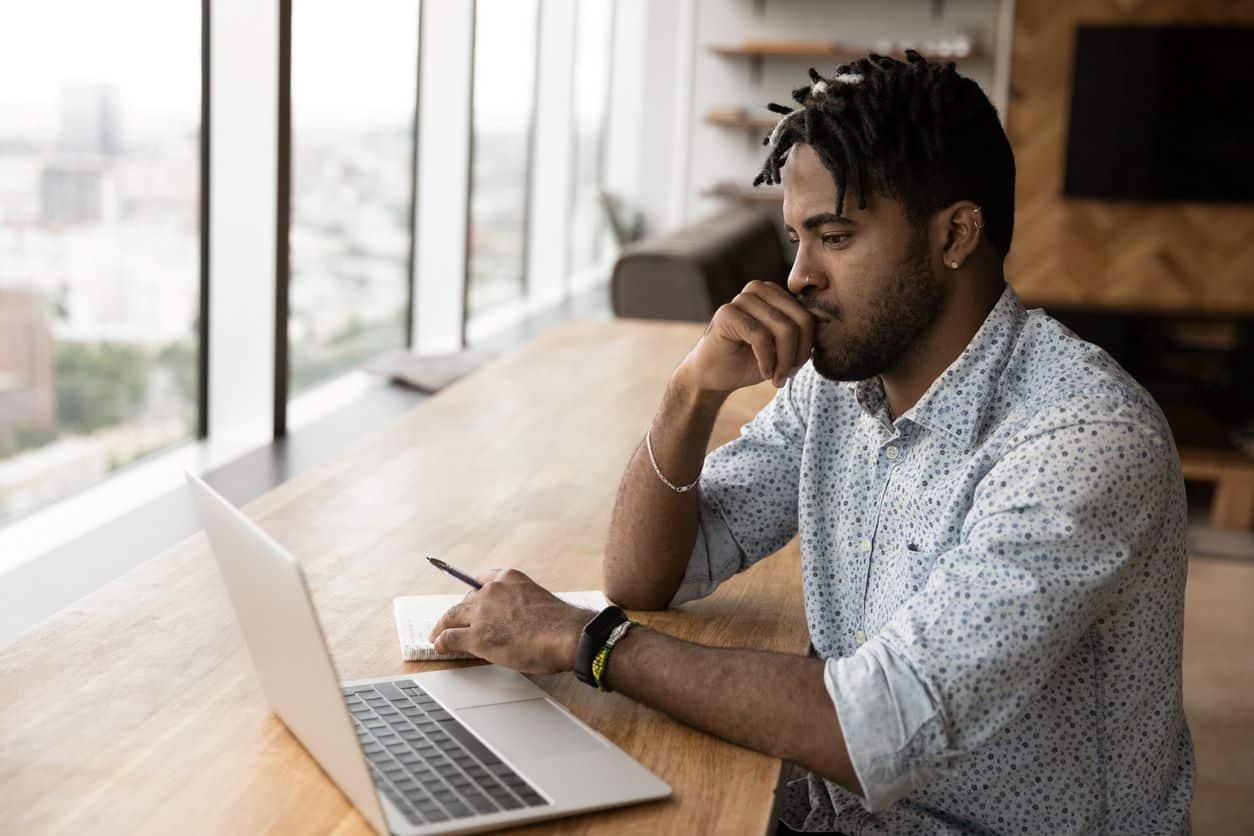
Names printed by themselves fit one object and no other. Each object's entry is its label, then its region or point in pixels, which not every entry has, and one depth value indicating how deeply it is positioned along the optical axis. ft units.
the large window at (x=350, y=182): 11.05
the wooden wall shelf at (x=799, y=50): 22.09
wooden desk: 3.16
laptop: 2.97
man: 3.43
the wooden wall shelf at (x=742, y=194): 23.48
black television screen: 19.15
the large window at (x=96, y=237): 8.11
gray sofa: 12.83
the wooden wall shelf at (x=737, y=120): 23.18
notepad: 4.04
